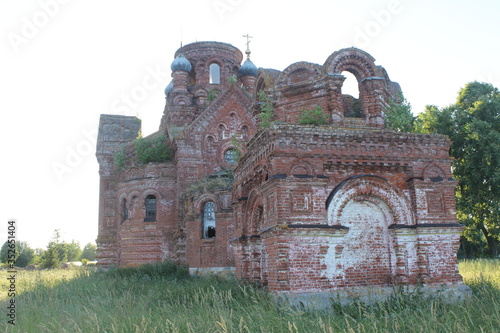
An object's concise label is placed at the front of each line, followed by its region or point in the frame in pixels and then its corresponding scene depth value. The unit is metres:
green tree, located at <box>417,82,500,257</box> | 19.59
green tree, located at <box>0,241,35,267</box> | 43.44
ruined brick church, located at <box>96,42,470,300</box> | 9.88
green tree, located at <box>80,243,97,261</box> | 86.49
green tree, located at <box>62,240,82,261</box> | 67.79
